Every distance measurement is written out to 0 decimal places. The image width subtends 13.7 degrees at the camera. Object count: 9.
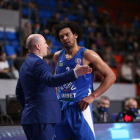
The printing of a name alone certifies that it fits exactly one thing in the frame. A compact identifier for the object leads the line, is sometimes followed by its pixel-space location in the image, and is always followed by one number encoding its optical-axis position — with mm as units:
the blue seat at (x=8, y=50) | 15455
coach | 4819
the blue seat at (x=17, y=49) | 16232
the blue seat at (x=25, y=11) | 19057
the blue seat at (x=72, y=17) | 22865
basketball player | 6033
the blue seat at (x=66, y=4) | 24568
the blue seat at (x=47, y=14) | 22285
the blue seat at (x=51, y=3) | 24023
